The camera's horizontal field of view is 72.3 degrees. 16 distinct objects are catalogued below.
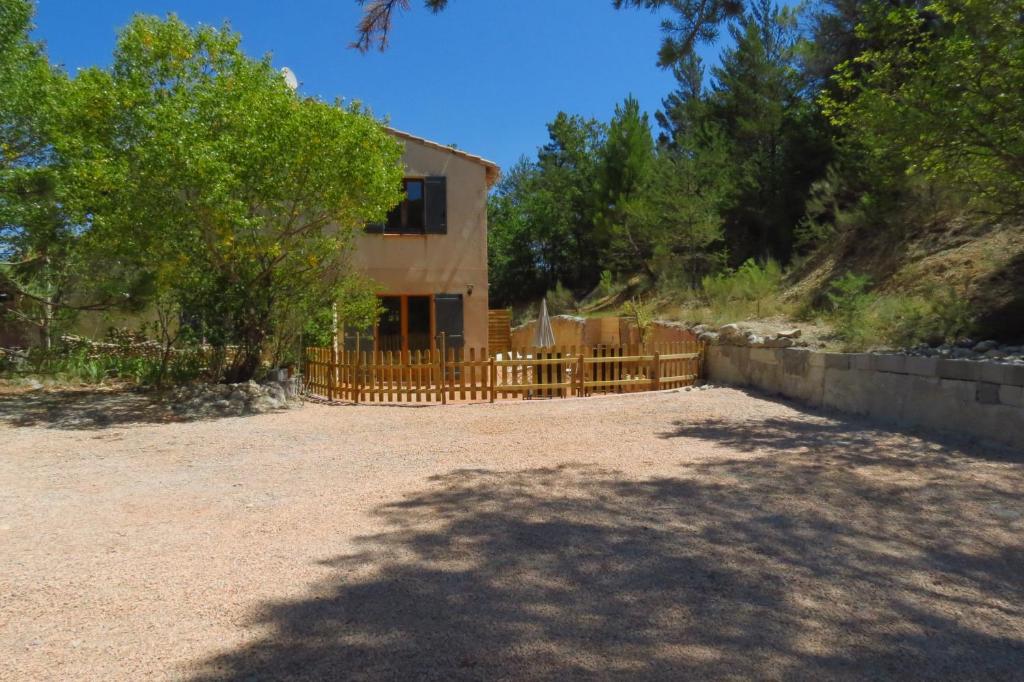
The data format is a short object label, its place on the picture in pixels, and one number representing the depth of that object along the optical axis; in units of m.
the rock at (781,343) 10.32
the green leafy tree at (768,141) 20.28
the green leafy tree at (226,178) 8.84
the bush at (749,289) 14.64
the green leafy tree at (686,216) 22.28
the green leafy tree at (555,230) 32.75
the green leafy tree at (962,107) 7.23
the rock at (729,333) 11.47
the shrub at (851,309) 9.63
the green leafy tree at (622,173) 27.41
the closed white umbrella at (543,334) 14.32
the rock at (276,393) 10.51
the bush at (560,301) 30.92
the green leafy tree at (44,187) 9.34
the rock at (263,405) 10.05
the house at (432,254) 14.71
